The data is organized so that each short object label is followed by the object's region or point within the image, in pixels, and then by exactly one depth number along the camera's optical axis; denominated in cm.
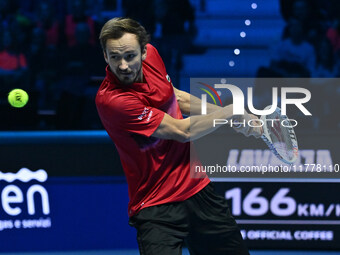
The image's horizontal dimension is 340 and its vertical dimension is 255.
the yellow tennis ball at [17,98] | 845
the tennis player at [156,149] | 469
